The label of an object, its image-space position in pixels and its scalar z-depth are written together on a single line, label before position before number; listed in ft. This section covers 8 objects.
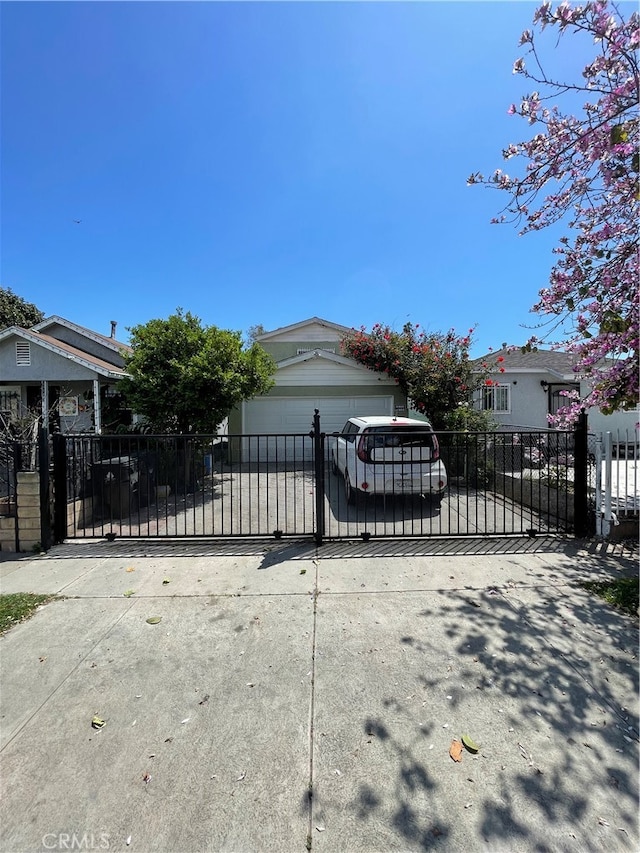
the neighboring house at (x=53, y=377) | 39.52
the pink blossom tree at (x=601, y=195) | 10.64
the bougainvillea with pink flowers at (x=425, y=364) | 36.27
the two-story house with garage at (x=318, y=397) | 43.68
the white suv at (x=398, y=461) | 21.52
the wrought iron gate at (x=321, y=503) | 18.22
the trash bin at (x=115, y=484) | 21.76
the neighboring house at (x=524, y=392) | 49.24
